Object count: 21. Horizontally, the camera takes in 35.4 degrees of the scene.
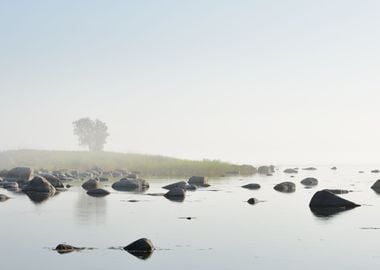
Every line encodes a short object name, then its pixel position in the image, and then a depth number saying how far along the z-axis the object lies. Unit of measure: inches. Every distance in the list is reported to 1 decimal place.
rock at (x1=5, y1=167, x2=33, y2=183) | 2305.6
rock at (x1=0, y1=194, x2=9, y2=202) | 1411.7
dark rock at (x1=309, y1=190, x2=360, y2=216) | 1311.5
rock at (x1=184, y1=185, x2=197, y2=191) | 1828.0
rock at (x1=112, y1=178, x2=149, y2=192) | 1873.8
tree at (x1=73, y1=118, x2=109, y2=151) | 4761.3
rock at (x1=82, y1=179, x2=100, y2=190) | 1874.1
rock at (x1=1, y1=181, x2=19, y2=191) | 1846.7
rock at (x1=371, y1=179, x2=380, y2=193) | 2059.3
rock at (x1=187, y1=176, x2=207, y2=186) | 2092.8
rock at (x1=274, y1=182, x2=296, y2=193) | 1914.5
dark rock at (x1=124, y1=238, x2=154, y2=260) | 727.1
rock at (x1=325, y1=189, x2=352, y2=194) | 1801.2
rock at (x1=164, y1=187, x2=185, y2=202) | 1552.9
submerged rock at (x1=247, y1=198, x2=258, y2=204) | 1425.8
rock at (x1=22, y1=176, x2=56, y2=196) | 1706.4
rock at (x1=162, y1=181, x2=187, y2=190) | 1782.7
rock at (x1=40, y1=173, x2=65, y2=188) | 1910.7
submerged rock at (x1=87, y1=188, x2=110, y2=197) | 1610.5
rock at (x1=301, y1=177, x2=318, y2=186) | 2317.9
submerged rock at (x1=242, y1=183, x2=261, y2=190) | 1953.7
